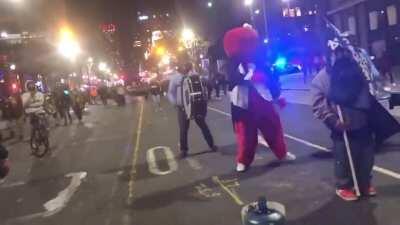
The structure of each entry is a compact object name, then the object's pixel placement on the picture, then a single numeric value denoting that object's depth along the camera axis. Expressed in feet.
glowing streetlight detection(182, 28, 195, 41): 185.74
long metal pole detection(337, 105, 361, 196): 20.33
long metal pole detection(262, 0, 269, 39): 111.34
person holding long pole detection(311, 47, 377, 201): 20.06
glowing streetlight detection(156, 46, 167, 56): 217.46
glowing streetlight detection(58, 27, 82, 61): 127.67
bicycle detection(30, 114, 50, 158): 44.62
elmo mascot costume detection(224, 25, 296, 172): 27.66
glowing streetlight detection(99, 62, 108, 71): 384.88
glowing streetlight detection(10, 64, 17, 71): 155.02
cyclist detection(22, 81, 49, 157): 44.68
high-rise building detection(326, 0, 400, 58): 99.91
